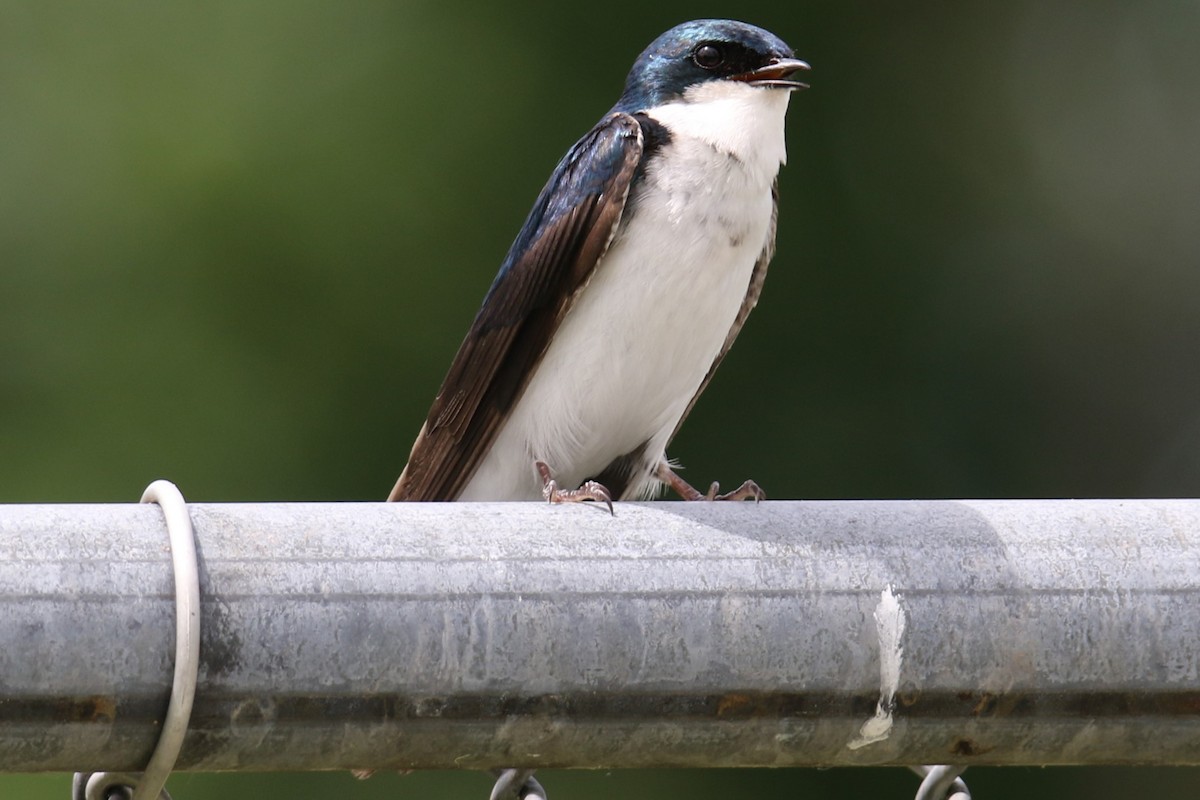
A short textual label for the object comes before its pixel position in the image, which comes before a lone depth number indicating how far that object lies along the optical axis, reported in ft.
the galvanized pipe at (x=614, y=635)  10.93
